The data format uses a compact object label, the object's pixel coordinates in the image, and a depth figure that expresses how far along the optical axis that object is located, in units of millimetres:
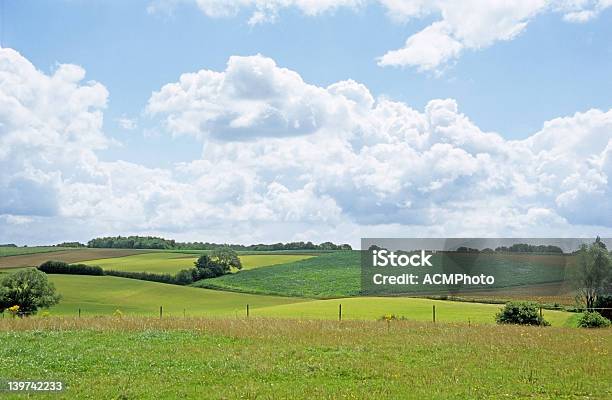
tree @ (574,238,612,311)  57000
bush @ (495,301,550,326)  43125
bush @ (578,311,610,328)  41125
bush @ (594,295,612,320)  50725
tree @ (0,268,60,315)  66312
